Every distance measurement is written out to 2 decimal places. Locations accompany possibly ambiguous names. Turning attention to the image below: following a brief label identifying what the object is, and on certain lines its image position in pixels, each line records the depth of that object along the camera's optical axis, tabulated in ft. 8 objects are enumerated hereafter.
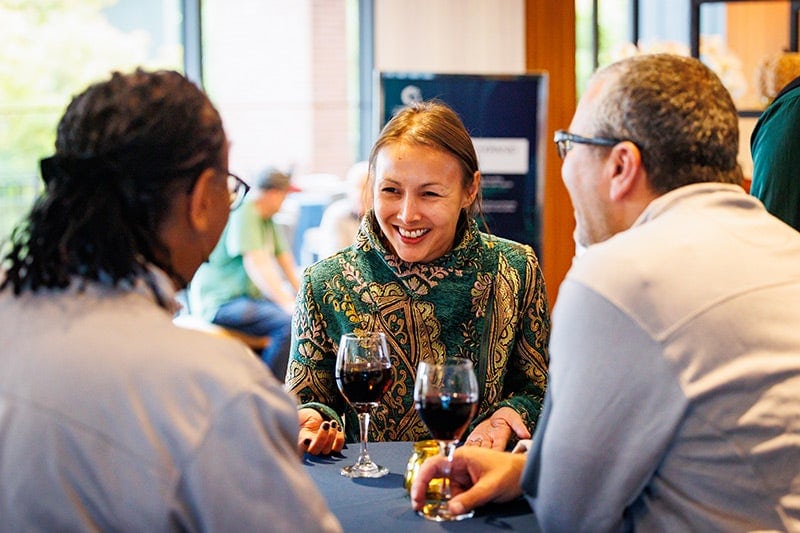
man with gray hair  4.88
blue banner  18.66
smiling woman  8.02
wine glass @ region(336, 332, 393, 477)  6.59
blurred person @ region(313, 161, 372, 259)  20.53
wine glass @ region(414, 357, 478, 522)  5.73
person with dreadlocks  3.90
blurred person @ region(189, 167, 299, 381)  20.13
